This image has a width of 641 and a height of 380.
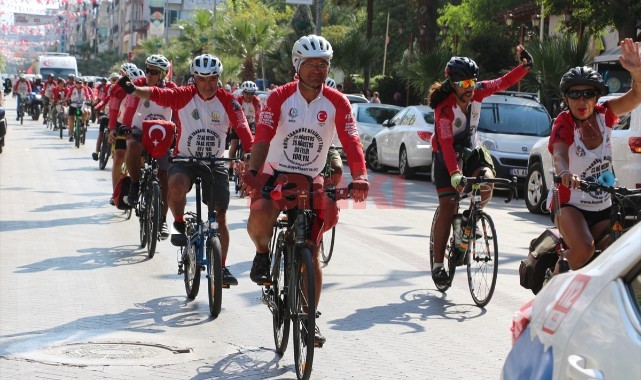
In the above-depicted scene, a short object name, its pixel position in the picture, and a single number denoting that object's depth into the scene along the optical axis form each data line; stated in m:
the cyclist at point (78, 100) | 31.38
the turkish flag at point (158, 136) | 12.09
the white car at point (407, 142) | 23.41
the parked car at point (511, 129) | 20.31
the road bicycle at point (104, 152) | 22.75
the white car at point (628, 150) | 14.41
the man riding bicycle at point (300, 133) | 7.33
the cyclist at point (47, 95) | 44.28
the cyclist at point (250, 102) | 22.95
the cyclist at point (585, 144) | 7.27
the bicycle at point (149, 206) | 11.57
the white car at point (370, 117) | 28.30
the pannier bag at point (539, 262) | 7.27
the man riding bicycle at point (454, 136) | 9.58
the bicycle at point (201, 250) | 8.78
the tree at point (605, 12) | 25.88
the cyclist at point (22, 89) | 49.75
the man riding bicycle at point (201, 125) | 9.53
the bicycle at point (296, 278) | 6.67
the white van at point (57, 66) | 69.88
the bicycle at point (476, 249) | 9.48
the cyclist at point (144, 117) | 12.34
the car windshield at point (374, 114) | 29.08
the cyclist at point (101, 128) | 21.00
